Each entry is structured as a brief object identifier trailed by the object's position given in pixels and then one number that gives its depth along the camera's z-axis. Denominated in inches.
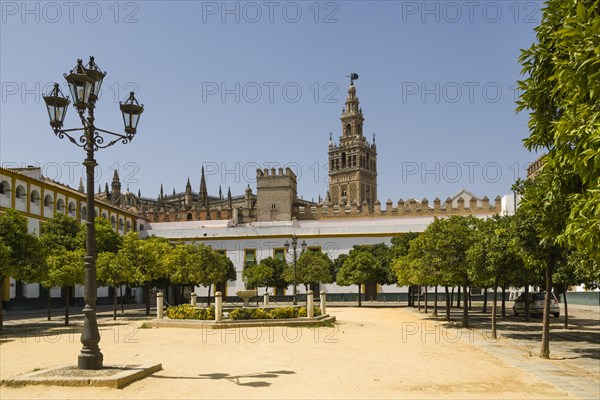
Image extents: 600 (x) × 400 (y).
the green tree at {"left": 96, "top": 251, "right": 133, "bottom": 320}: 1170.6
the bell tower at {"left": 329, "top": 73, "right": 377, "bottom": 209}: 3811.5
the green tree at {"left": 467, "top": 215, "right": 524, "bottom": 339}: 716.0
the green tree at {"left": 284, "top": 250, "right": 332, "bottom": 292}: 1820.9
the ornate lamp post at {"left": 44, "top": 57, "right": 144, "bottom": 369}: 431.5
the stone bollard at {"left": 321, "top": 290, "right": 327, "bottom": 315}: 1093.8
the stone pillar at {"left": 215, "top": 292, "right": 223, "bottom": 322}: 915.4
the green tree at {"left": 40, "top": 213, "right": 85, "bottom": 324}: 979.9
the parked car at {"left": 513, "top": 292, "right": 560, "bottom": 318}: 1164.5
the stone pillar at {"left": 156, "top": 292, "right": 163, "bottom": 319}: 1048.0
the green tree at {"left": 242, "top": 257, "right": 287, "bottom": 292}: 1939.1
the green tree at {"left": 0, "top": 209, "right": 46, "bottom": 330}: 838.5
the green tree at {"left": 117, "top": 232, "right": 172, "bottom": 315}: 1250.4
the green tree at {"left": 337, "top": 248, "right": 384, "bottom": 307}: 1717.5
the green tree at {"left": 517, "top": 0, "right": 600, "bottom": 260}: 211.0
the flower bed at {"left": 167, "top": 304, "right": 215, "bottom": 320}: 954.7
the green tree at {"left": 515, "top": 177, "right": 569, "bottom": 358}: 334.0
